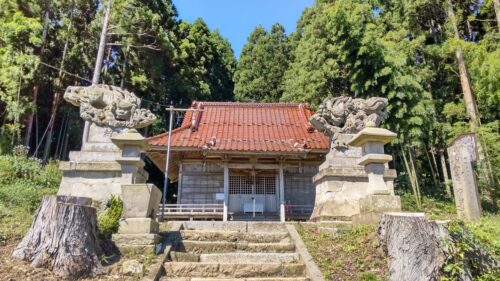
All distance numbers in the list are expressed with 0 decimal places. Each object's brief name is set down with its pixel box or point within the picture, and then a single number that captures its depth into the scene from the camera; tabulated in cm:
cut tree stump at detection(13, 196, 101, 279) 400
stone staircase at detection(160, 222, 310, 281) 461
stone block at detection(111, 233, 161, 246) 481
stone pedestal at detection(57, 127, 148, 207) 690
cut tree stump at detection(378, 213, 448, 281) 352
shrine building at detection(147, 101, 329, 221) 1185
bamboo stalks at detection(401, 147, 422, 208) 1159
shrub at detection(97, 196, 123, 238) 492
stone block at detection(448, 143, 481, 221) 733
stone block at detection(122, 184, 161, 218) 499
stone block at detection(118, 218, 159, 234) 491
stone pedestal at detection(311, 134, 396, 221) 698
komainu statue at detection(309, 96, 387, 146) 732
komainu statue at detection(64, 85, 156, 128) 748
